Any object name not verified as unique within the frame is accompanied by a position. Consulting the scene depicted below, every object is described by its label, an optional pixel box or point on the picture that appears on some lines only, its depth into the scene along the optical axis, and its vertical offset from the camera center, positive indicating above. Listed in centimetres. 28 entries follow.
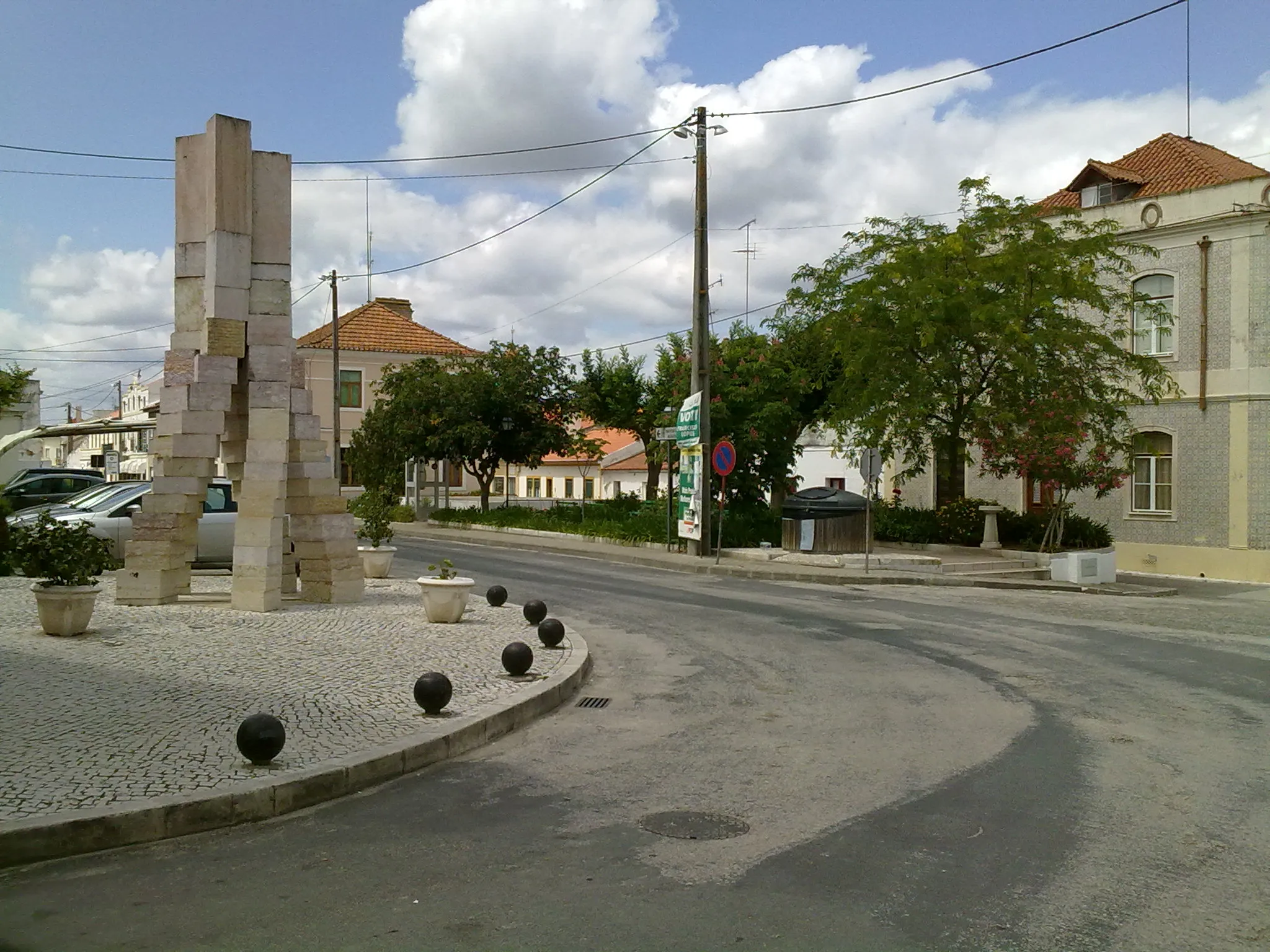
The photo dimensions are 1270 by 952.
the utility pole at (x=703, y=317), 2441 +386
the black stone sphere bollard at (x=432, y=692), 752 -157
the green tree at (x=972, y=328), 2325 +359
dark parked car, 2409 -33
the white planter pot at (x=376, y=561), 1728 -141
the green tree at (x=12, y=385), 3181 +283
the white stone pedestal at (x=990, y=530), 2438 -111
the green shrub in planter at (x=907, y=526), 2623 -113
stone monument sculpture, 1278 +138
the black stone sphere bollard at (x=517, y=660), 917 -161
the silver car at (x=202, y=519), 1702 -74
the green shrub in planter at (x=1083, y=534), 2448 -121
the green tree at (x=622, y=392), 4284 +364
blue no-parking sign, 2345 +51
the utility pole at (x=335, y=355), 3909 +467
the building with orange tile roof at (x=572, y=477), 6412 +10
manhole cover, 532 -182
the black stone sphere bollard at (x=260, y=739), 600 -153
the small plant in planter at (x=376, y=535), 1731 -99
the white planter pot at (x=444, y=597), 1240 -144
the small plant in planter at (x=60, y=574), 1031 -101
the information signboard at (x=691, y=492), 2464 -30
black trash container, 2391 -94
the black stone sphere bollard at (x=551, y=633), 1086 -162
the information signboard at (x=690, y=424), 2448 +136
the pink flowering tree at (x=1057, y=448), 2212 +78
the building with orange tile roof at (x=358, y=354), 5456 +655
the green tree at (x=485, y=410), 3409 +231
